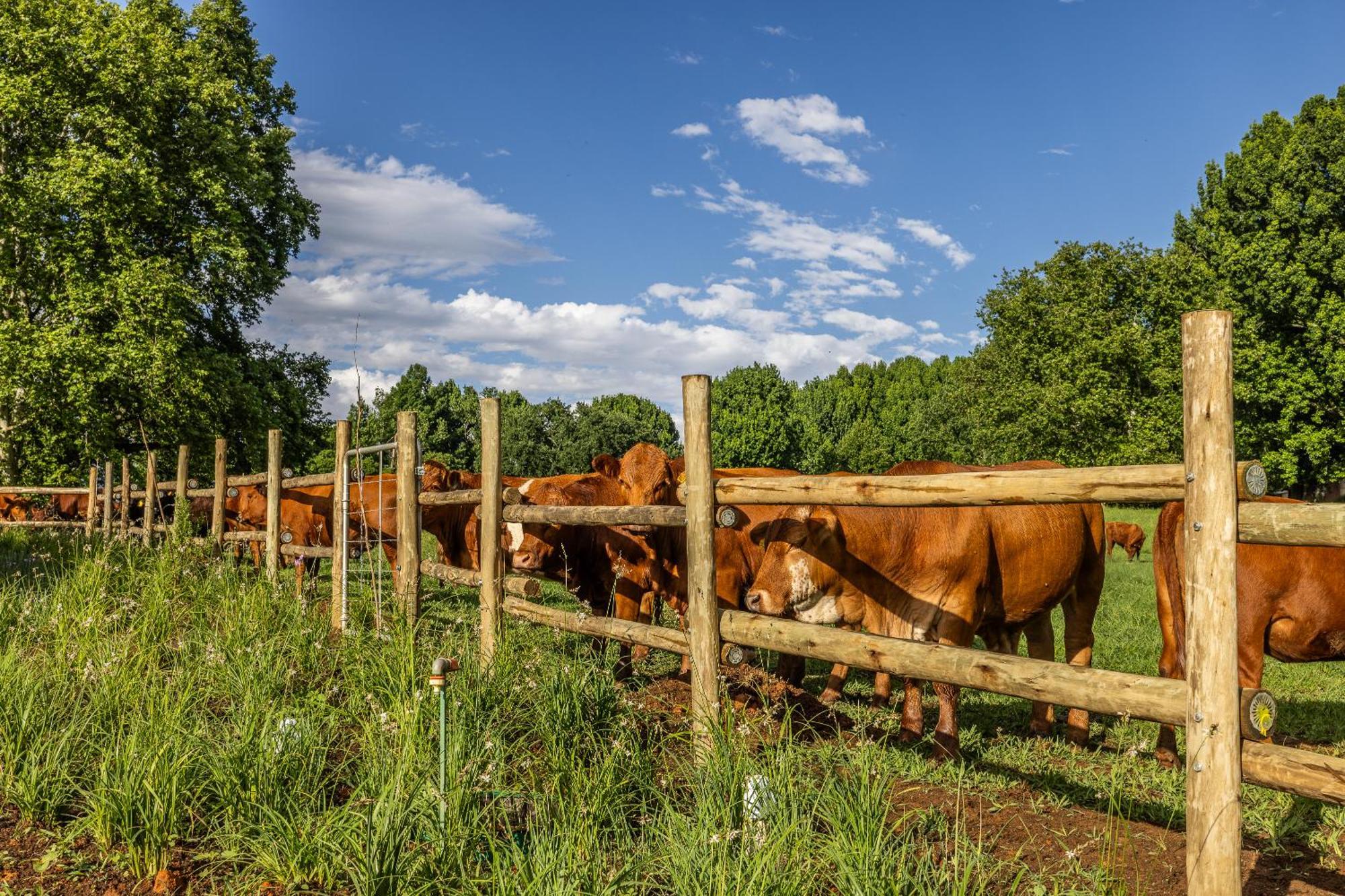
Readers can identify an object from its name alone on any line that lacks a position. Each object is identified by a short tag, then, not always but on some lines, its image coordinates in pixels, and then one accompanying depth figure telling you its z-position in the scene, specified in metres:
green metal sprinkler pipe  3.72
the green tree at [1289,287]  30.19
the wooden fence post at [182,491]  10.89
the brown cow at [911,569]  6.47
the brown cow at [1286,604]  5.94
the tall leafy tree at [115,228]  21.77
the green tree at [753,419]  70.44
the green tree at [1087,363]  39.91
